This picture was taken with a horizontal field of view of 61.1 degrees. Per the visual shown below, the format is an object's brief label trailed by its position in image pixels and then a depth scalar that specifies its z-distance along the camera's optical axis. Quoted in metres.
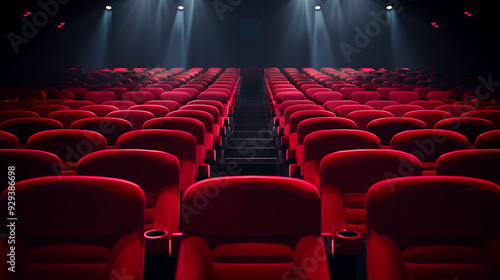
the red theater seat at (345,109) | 5.07
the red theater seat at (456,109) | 5.34
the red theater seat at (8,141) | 3.04
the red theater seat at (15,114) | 4.38
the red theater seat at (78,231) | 1.59
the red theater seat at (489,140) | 3.13
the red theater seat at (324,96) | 7.00
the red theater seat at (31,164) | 2.24
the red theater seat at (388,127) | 3.81
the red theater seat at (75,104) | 5.67
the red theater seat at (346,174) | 2.36
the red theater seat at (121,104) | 5.94
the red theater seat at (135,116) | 4.54
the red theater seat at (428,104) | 5.91
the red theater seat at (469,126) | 3.89
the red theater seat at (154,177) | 2.31
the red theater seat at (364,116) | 4.48
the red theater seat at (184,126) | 3.82
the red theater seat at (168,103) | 5.86
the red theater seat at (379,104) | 5.82
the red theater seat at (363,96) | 7.04
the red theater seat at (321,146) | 2.99
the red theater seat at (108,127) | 3.88
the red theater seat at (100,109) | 5.27
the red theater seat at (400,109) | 5.23
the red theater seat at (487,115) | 4.48
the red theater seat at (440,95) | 7.75
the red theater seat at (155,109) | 5.03
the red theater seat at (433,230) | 1.59
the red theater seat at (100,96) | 7.32
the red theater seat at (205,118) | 4.51
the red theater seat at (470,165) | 2.30
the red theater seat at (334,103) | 5.78
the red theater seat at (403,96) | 7.28
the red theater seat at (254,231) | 1.58
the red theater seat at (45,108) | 5.18
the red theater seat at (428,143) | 3.13
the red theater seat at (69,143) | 3.06
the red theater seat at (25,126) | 3.76
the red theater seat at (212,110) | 5.20
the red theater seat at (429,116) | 4.62
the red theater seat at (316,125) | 3.80
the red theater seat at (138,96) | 7.00
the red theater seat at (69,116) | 4.48
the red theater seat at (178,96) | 7.25
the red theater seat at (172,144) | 3.06
